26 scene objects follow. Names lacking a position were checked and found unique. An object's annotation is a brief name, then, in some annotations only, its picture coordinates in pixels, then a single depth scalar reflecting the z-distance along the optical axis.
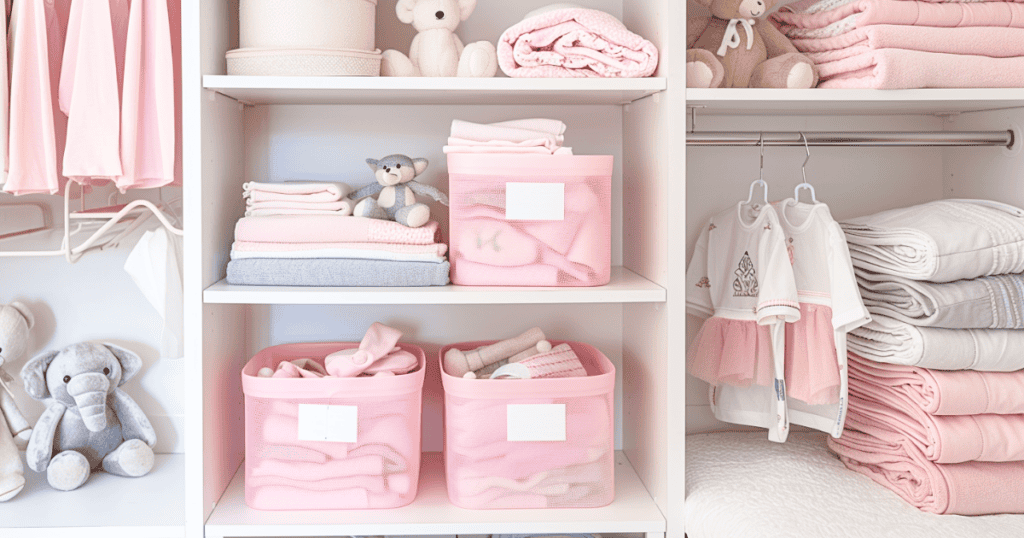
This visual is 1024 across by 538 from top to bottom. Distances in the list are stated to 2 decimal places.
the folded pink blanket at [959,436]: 1.25
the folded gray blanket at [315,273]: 1.34
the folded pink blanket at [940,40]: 1.30
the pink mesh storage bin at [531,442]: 1.33
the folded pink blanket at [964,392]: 1.26
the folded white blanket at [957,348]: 1.28
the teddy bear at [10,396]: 1.56
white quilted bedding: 1.19
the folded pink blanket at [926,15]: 1.31
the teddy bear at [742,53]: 1.38
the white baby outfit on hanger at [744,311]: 1.39
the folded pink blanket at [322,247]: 1.35
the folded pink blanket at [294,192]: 1.40
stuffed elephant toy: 1.57
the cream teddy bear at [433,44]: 1.42
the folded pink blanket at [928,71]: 1.28
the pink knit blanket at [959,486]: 1.25
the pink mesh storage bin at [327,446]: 1.32
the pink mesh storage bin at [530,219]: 1.32
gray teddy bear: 1.41
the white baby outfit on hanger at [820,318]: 1.34
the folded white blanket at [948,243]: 1.28
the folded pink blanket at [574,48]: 1.32
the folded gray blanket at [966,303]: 1.28
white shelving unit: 1.28
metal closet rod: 1.49
